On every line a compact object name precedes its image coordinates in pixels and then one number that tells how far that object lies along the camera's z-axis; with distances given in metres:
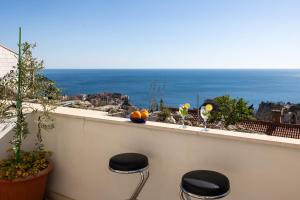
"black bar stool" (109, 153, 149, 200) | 1.38
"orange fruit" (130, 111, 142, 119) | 1.66
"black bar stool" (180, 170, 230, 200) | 1.11
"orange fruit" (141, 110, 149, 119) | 1.66
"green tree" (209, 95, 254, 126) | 10.74
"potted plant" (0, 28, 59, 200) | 1.69
